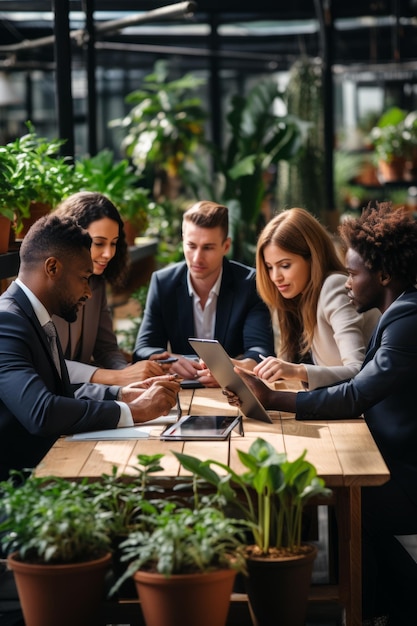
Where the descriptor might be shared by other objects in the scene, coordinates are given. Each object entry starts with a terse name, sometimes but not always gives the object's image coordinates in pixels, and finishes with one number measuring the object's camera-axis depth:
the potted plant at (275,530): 2.29
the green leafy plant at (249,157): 7.52
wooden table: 2.52
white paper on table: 2.87
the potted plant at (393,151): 8.60
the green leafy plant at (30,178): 3.80
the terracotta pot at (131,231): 5.93
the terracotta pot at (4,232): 3.67
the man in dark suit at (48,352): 2.87
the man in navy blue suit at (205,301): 4.30
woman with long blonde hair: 3.80
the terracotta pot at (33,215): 4.09
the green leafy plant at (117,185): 5.36
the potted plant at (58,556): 2.18
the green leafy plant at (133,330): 5.44
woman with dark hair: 4.10
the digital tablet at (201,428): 2.85
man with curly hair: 3.05
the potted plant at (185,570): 2.13
